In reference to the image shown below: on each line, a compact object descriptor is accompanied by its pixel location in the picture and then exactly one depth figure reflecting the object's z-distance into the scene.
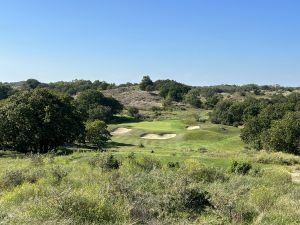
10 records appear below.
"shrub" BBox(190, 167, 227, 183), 22.61
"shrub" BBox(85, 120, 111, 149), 58.75
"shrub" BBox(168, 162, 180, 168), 27.40
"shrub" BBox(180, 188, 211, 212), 14.59
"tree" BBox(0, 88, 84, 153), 46.53
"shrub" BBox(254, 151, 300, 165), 39.44
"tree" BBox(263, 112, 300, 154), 54.34
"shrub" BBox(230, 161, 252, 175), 28.77
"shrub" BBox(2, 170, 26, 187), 19.67
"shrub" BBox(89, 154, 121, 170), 26.20
